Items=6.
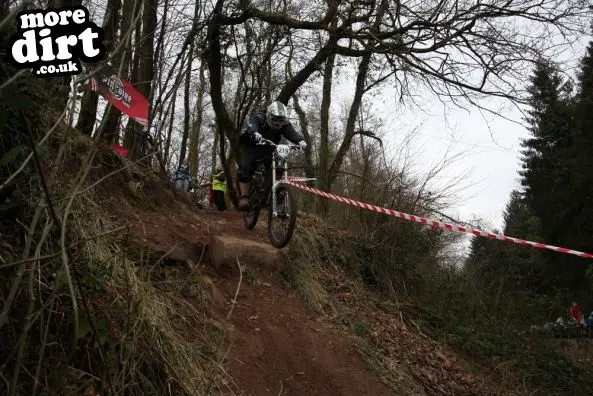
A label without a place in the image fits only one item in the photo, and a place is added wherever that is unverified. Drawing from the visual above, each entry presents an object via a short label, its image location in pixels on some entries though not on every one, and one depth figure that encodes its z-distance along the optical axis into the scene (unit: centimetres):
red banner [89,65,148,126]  237
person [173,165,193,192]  1170
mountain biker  645
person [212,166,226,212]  1126
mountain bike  598
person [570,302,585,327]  1418
